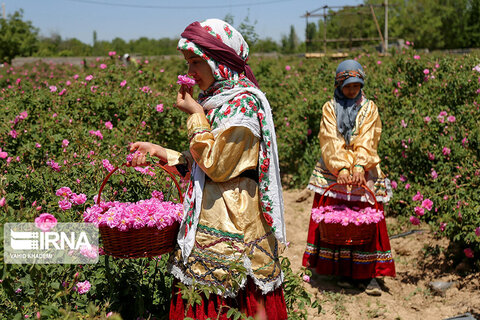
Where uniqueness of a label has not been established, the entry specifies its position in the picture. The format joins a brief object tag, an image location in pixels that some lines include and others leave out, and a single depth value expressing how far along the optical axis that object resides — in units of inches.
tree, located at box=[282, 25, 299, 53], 2346.7
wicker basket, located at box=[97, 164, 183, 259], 85.6
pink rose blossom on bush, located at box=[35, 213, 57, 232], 76.3
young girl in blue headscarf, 161.3
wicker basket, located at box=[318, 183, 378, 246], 149.9
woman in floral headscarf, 88.7
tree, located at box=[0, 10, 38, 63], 1024.2
